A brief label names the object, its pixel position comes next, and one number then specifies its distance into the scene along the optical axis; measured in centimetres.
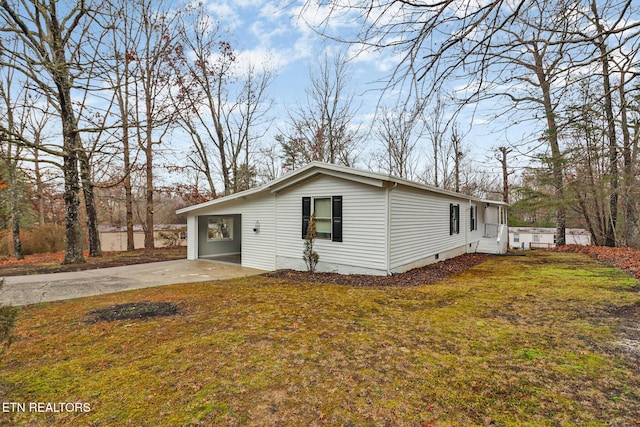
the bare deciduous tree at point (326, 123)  1728
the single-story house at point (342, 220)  761
